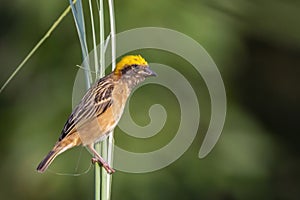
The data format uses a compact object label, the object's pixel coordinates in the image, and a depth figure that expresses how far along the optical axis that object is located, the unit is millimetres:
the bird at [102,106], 5281
